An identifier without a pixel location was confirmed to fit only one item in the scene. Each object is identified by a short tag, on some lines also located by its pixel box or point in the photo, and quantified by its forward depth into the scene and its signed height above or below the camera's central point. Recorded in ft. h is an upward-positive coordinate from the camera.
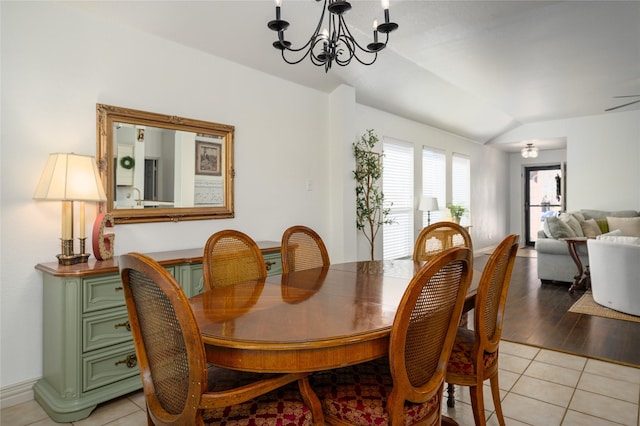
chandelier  5.98 +3.14
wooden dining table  3.92 -1.22
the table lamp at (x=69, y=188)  7.53 +0.53
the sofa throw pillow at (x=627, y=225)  20.58 -0.44
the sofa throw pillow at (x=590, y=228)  20.48 -0.61
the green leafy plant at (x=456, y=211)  23.65 +0.31
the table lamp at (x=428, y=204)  20.45 +0.63
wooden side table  16.49 -2.32
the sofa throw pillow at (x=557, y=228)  17.91 -0.54
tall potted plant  15.56 +1.11
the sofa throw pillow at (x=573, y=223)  19.51 -0.34
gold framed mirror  9.00 +1.26
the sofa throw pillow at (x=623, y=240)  12.57 -0.77
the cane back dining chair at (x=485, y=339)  5.59 -1.90
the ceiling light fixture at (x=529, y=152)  27.89 +4.58
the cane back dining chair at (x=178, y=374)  3.60 -1.63
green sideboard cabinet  7.13 -2.41
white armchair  12.37 -1.80
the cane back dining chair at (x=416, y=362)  3.99 -1.62
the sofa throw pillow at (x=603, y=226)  21.79 -0.53
